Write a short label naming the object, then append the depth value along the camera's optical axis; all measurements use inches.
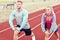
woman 302.5
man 286.8
